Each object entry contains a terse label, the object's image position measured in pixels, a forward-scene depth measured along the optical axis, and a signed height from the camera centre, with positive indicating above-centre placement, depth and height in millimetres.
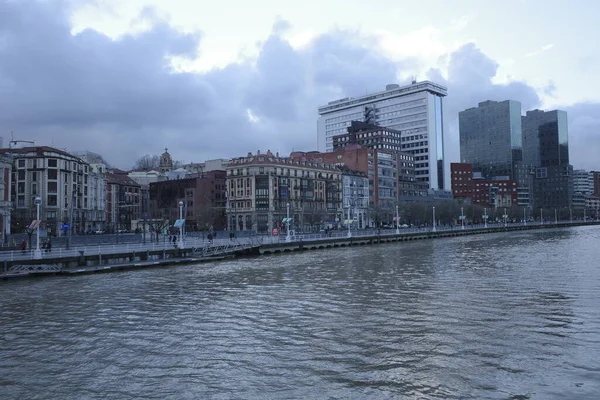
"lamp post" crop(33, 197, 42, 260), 46612 -2625
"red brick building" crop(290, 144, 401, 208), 168250 +16745
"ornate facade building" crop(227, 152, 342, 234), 133125 +6232
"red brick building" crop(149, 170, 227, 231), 141000 +6422
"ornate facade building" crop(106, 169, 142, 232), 146250 +6009
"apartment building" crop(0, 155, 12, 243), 73562 +4176
